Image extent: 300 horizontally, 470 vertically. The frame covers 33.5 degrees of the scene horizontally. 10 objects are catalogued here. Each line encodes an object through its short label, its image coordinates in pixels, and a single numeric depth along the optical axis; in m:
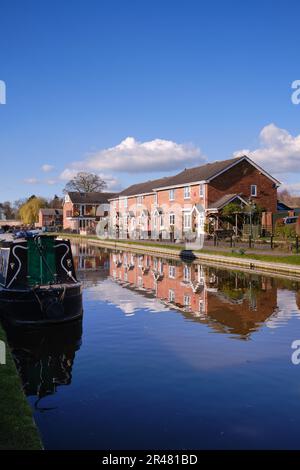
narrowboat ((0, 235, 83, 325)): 14.60
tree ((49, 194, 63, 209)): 145.00
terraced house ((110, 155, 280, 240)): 48.94
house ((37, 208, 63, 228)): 124.22
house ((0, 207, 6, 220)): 178.50
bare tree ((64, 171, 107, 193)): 113.38
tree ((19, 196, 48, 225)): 131.88
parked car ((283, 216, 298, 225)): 46.47
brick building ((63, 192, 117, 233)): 99.38
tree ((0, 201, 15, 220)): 186.12
